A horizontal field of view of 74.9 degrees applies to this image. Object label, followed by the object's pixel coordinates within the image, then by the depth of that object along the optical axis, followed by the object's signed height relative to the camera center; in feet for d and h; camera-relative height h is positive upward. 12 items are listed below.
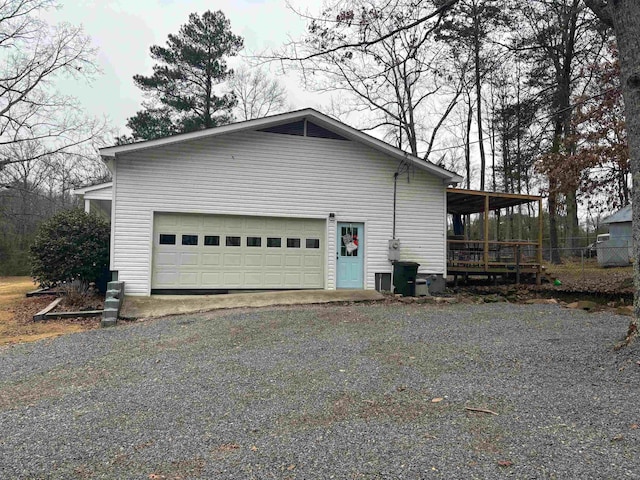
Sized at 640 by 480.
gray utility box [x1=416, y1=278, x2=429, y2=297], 37.11 -2.25
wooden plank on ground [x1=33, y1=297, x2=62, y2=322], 28.37 -3.66
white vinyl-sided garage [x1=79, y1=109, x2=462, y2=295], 33.27 +4.63
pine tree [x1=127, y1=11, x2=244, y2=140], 76.54 +33.47
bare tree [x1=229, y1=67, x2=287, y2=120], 89.61 +35.44
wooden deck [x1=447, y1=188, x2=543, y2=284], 40.98 +0.96
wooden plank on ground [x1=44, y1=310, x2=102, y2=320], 28.58 -3.72
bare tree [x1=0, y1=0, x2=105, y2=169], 65.46 +29.39
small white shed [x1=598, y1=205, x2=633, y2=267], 61.36 +3.71
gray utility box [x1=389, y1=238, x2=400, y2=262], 37.70 +1.05
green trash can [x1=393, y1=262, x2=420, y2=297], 36.76 -1.35
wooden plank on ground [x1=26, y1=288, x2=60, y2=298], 41.12 -3.28
